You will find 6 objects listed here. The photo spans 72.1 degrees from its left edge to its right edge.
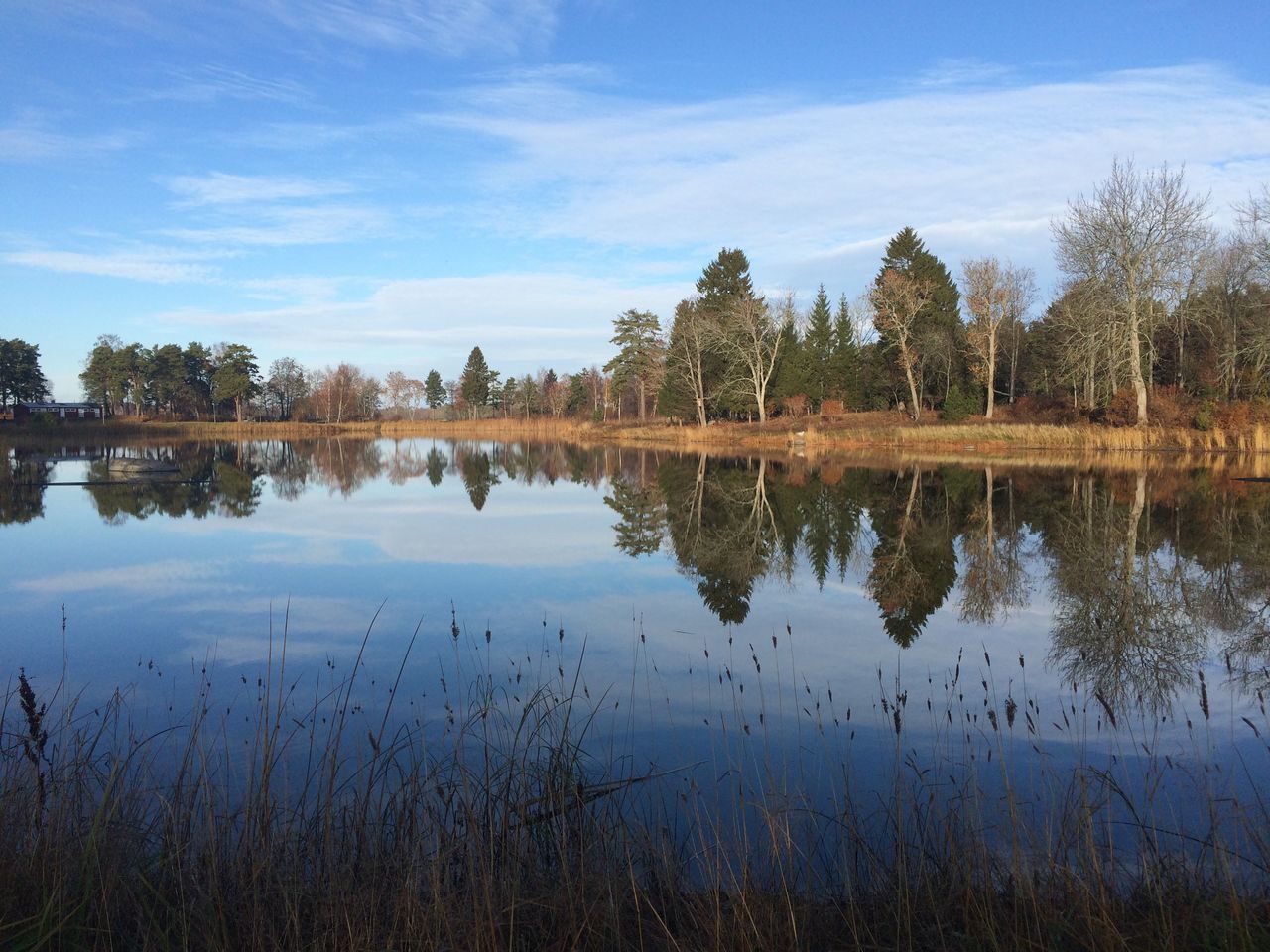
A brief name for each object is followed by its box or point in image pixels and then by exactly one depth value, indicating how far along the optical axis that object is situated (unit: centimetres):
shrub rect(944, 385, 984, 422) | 4212
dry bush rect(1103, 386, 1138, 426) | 3178
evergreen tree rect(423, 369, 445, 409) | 11338
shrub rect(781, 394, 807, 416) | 4978
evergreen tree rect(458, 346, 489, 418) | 9275
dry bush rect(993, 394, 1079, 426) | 3644
